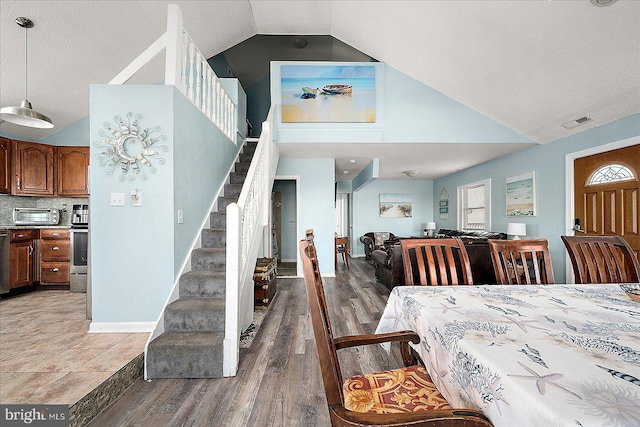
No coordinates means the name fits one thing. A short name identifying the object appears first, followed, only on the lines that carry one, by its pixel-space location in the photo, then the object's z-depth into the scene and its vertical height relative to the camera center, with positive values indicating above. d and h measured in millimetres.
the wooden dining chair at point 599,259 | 1816 -296
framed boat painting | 4379 +1924
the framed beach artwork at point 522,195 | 4539 +342
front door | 3088 +255
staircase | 2012 -911
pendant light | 2518 +940
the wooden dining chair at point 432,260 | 1696 -279
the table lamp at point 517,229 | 4523 -243
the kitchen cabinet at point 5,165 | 3823 +685
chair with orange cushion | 722 -550
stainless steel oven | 3832 -621
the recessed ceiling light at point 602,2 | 2115 +1641
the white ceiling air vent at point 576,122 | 3391 +1176
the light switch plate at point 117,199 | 2449 +136
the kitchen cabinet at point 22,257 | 3746 -599
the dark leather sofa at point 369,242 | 7243 -746
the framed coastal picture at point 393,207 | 8633 +230
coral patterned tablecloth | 595 -406
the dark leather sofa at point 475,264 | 3848 -697
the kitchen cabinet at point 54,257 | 4023 -627
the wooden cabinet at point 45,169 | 3943 +674
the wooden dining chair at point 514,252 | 1812 -258
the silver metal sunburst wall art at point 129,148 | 2438 +588
